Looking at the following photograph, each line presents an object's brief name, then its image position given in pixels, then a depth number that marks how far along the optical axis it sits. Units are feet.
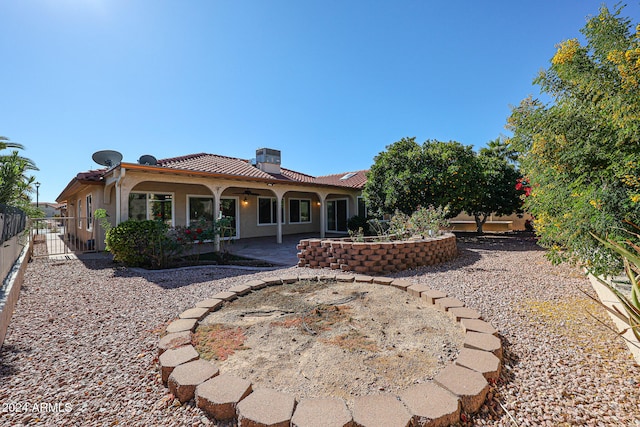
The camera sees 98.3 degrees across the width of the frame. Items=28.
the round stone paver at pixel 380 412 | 5.30
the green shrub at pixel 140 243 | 22.45
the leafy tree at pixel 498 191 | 38.96
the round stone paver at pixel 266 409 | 5.41
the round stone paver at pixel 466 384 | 5.99
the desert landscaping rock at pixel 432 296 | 12.50
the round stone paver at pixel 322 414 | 5.32
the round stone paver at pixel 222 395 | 5.92
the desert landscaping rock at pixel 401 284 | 14.61
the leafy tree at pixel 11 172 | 19.42
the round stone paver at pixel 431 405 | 5.47
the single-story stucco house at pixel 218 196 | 28.78
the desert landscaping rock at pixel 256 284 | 15.37
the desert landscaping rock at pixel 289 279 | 16.72
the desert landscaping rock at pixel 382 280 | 15.57
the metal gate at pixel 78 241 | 31.76
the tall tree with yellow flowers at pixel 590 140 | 11.59
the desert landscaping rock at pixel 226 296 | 13.34
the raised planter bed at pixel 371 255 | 19.01
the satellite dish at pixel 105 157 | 32.62
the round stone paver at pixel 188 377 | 6.50
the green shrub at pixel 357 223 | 43.93
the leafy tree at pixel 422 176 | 33.53
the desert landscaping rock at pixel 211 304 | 12.07
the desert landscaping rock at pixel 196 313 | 10.90
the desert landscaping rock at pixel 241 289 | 14.28
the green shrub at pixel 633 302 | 7.05
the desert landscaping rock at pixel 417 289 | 13.57
